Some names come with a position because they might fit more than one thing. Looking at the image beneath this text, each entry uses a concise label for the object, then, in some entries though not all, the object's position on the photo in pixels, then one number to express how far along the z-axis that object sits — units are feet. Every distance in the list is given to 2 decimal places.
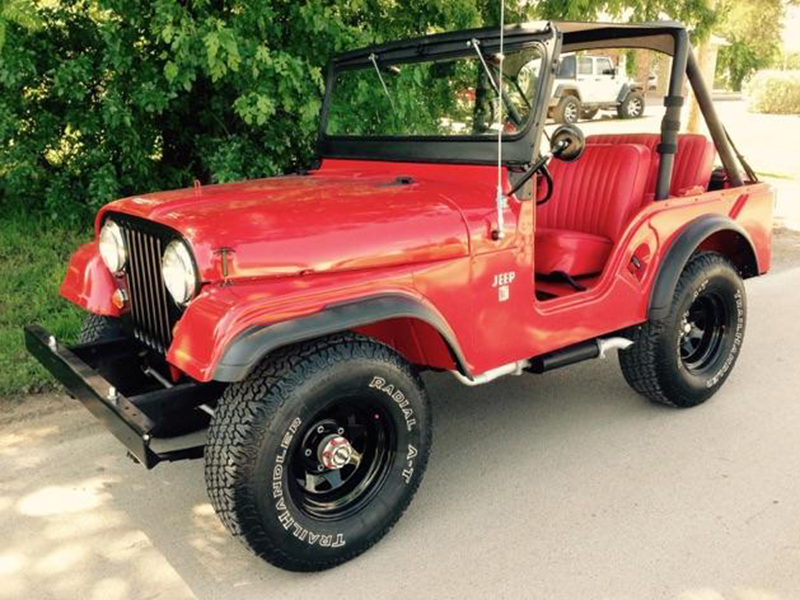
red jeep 7.85
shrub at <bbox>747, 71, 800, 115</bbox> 79.66
